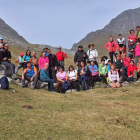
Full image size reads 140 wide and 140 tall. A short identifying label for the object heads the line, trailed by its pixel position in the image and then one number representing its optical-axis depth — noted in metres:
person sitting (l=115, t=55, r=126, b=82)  17.30
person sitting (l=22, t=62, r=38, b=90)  15.21
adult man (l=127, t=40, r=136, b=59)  20.27
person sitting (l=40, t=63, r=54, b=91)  15.35
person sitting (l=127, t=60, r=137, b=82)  16.88
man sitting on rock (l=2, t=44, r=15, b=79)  16.42
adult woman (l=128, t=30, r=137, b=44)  19.62
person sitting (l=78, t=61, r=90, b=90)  16.69
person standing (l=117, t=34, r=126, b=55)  20.17
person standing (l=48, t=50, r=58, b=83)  16.84
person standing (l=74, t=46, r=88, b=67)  17.71
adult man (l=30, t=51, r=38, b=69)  16.73
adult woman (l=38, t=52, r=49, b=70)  16.38
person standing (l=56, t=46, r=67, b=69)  18.44
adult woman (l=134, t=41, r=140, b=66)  18.02
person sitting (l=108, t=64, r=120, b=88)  16.23
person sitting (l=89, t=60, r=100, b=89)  17.38
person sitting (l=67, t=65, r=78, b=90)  16.30
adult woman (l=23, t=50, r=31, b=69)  17.44
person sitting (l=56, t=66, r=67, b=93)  16.08
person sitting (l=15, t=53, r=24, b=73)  17.57
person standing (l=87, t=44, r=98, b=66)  18.11
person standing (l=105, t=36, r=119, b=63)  18.95
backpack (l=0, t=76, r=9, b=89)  12.42
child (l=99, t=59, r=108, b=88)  16.94
